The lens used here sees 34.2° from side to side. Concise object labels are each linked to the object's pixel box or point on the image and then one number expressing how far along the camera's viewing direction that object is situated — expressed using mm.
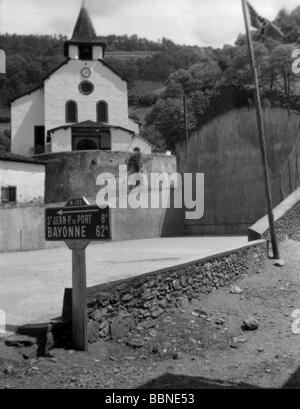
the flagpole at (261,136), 12255
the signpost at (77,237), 6184
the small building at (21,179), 24828
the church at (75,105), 38969
